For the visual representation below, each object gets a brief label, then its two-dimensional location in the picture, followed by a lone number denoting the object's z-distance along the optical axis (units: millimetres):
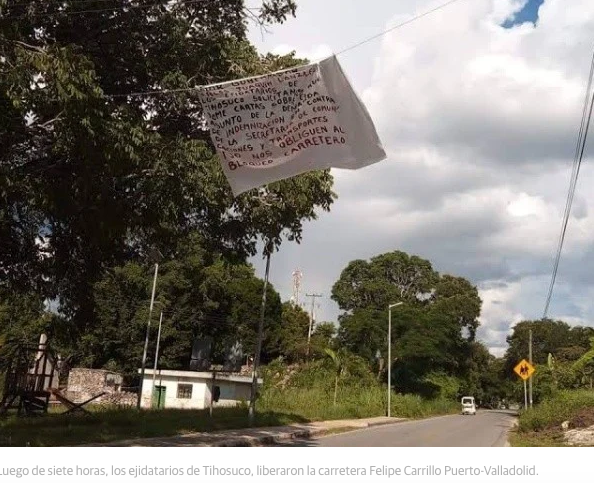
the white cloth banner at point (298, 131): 7867
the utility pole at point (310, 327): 63703
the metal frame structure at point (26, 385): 21016
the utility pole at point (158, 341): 40312
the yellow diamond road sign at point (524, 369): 32031
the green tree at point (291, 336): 60062
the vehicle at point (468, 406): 58656
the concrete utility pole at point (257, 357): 23172
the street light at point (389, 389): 44094
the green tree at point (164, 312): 48219
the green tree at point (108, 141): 8555
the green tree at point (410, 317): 58531
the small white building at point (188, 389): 40500
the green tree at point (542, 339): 81250
